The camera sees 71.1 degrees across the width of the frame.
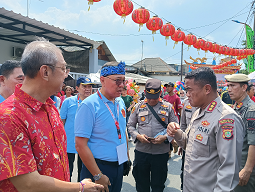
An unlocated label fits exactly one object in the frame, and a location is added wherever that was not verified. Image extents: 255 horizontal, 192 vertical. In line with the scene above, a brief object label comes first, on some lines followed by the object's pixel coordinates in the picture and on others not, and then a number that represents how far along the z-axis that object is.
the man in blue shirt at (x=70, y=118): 3.09
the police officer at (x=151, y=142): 2.81
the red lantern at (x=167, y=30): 7.14
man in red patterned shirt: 0.88
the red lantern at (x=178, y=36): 7.86
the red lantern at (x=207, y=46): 9.87
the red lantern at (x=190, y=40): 8.62
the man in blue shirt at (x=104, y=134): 1.78
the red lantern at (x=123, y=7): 5.31
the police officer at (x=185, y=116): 3.29
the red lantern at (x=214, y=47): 10.28
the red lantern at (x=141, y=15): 5.96
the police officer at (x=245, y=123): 2.07
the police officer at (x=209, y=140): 1.43
